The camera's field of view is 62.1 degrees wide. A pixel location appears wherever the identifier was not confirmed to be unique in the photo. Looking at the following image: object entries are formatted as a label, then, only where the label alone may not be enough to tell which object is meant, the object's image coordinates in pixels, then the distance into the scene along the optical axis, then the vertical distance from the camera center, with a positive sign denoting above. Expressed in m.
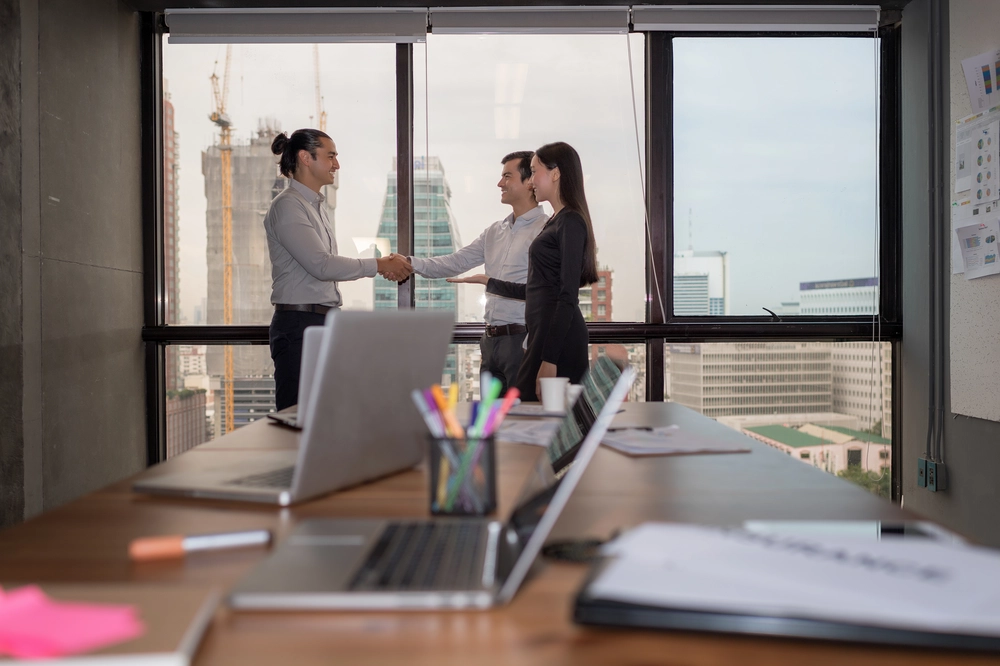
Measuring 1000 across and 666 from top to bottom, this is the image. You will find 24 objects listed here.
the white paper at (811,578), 0.57 -0.18
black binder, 0.56 -0.21
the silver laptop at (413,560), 0.66 -0.20
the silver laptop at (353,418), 0.97 -0.11
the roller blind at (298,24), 3.67 +1.36
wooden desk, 0.58 -0.22
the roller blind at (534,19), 3.68 +1.38
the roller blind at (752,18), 3.68 +1.38
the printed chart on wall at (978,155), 2.92 +0.63
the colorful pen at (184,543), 0.80 -0.21
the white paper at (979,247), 2.93 +0.29
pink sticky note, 0.54 -0.20
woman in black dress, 2.88 +0.19
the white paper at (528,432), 1.52 -0.20
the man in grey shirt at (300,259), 3.29 +0.29
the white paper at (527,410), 1.88 -0.19
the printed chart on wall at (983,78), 2.90 +0.89
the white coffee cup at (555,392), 1.86 -0.14
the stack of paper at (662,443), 1.38 -0.20
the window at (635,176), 3.78 +0.70
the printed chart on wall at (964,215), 2.95 +0.41
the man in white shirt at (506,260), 3.45 +0.31
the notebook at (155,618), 0.52 -0.20
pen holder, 0.92 -0.17
